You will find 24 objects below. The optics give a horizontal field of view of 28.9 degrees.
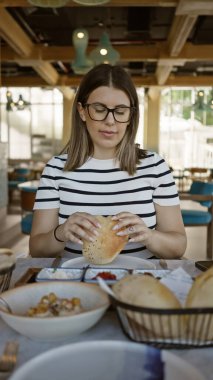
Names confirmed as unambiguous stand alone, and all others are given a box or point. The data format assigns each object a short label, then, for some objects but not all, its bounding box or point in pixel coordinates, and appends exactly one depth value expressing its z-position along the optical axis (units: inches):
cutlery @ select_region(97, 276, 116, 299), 28.7
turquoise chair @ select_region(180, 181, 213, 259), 158.7
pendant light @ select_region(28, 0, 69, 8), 119.7
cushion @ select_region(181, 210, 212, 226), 163.0
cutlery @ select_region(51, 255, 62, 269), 50.2
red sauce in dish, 37.9
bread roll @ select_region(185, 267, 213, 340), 26.5
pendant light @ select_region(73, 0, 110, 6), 118.3
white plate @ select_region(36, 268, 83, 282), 39.1
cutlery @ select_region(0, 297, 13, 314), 31.2
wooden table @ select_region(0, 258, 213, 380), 26.4
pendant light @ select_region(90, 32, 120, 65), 197.9
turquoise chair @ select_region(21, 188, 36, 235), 138.6
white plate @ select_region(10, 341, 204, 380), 23.0
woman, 60.4
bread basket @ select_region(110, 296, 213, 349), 26.1
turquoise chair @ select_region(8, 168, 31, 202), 395.8
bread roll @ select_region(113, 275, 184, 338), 26.4
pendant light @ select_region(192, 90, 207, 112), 388.8
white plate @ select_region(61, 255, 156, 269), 48.7
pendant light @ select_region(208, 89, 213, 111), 407.0
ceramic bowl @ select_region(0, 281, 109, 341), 27.6
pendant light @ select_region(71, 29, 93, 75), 200.2
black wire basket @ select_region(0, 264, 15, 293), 33.7
